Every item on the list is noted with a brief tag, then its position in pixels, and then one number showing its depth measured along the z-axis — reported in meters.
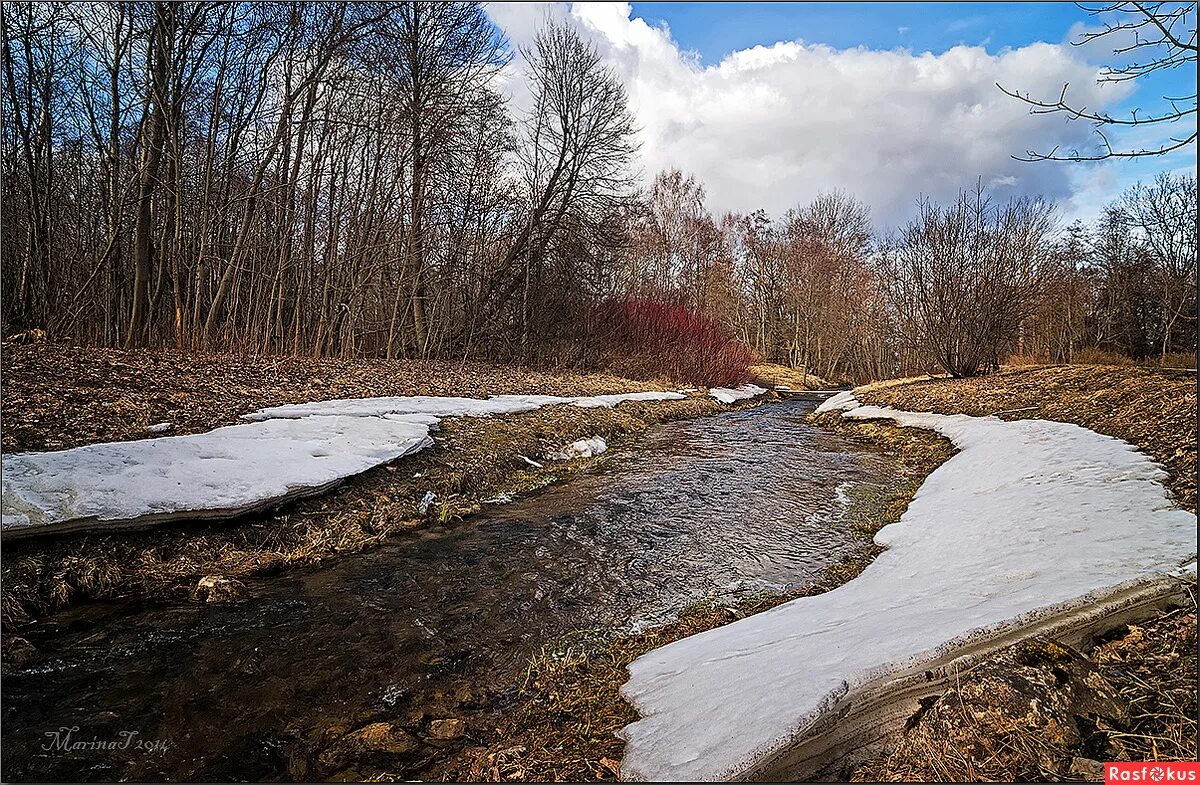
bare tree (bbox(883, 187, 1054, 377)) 13.19
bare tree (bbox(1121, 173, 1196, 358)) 17.28
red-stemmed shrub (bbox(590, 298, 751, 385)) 19.39
